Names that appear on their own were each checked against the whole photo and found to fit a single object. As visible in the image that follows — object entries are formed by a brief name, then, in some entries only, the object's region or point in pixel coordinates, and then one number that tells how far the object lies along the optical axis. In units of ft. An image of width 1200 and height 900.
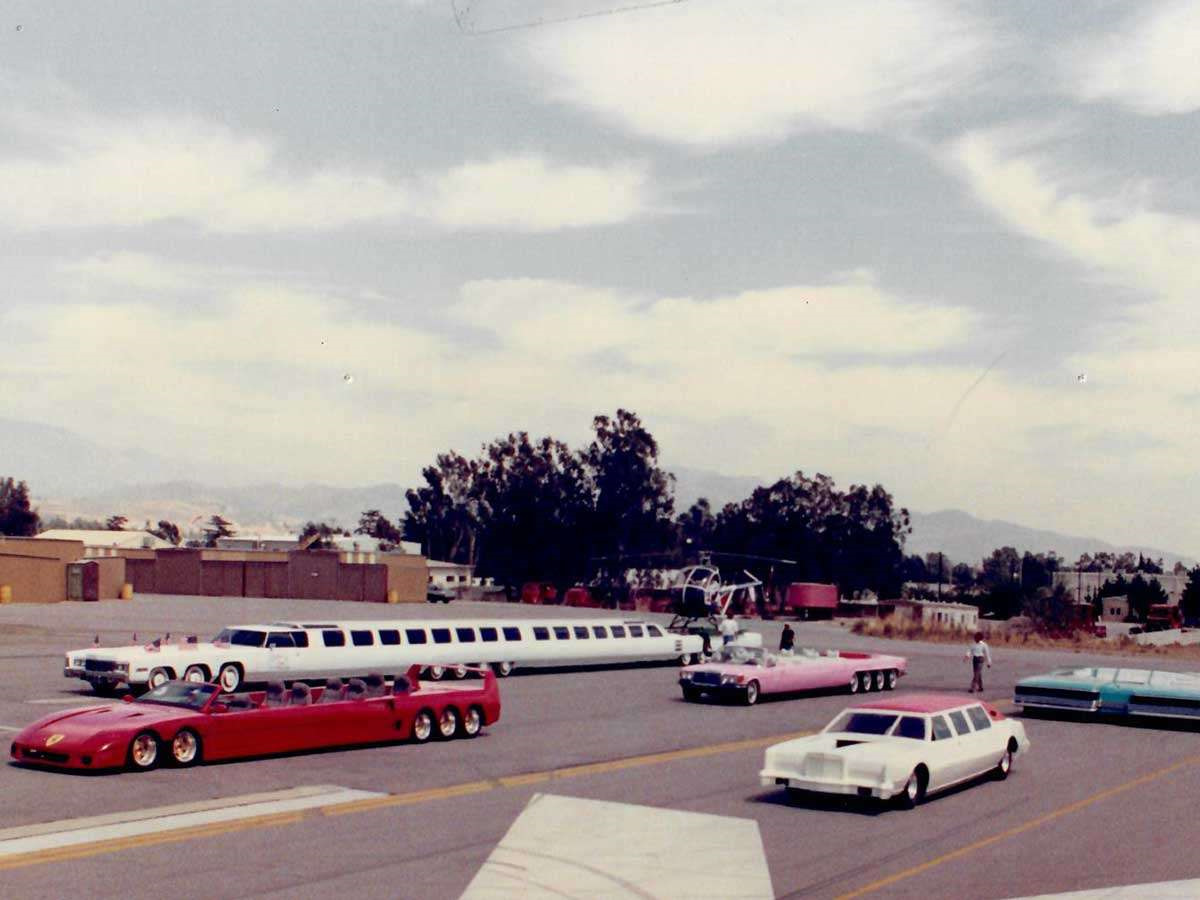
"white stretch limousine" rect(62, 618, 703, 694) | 91.45
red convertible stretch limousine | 59.72
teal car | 91.25
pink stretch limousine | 99.76
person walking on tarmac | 112.27
